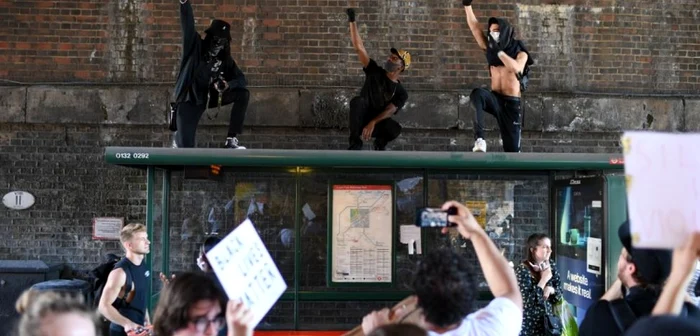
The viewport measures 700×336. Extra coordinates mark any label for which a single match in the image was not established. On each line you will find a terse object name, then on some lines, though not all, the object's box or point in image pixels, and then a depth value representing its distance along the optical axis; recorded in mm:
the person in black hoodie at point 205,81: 7363
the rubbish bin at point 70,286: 8367
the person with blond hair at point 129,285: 5918
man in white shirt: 2965
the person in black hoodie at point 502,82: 7578
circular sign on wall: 9789
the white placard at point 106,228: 9867
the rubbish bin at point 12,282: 8867
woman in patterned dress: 5945
